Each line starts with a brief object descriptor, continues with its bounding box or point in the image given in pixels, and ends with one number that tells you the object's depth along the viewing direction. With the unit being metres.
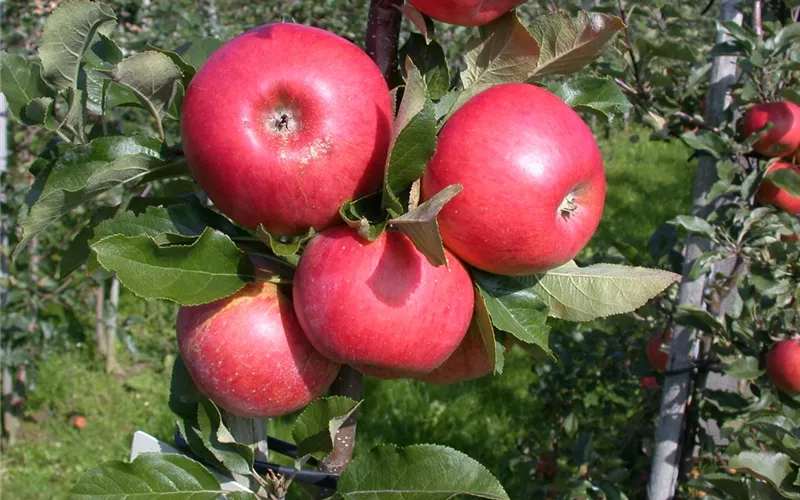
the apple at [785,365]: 1.54
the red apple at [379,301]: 0.71
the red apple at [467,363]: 0.85
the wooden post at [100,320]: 3.16
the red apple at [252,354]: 0.78
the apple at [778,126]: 1.56
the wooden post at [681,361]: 1.61
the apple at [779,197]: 1.62
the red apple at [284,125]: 0.70
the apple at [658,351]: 1.93
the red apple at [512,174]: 0.70
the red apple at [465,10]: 0.73
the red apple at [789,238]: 1.81
